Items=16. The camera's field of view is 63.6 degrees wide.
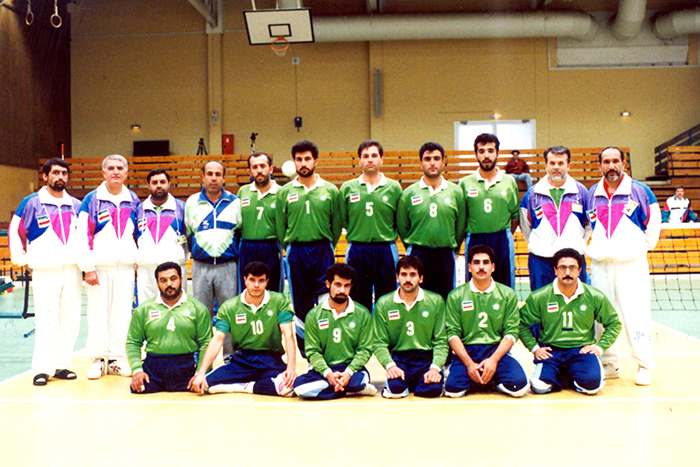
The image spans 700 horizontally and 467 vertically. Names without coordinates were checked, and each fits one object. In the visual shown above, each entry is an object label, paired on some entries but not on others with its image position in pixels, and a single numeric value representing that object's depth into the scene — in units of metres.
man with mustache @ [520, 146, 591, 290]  5.40
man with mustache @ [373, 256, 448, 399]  4.86
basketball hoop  13.38
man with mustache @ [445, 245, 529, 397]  4.87
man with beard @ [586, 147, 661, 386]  5.16
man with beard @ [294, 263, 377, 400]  4.82
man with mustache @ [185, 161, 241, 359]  5.72
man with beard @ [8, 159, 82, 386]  5.42
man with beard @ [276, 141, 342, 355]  5.41
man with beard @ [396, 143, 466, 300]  5.29
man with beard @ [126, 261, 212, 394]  5.05
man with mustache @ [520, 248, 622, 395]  4.89
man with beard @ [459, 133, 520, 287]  5.39
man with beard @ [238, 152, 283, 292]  5.65
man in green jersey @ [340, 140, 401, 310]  5.33
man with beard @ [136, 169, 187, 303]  5.74
